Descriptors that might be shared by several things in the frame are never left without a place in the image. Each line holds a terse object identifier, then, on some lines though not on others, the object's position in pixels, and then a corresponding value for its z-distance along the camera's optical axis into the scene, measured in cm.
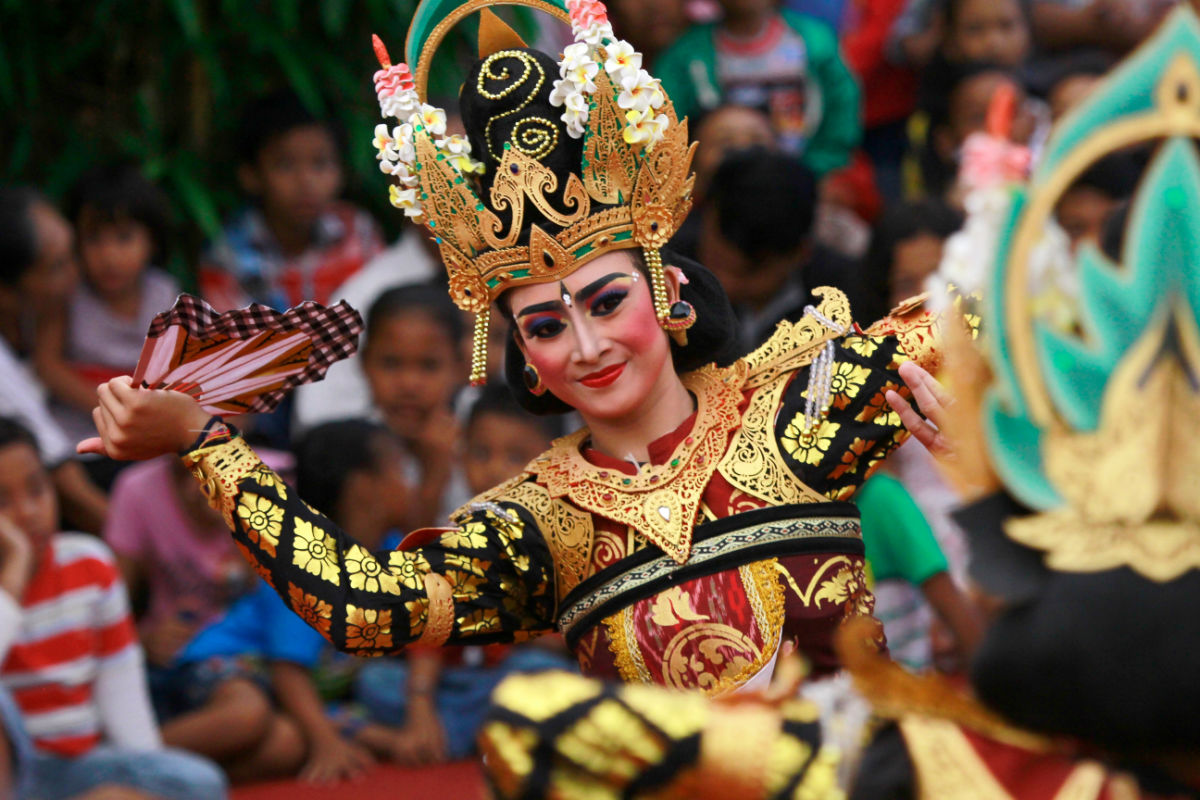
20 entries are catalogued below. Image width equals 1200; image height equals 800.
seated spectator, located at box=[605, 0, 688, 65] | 1250
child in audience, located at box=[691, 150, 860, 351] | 1041
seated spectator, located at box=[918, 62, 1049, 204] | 1168
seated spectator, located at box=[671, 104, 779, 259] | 1122
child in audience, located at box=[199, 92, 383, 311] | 1110
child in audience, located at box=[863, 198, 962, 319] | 938
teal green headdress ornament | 335
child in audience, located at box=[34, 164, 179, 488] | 1009
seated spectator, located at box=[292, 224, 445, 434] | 1058
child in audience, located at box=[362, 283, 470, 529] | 1021
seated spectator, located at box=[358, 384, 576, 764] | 924
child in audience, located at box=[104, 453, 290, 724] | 937
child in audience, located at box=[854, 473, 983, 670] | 855
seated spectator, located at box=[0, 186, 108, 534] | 973
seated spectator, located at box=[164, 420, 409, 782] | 902
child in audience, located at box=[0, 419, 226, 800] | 823
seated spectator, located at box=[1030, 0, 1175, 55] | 1332
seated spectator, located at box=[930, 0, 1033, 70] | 1253
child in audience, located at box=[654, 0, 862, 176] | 1220
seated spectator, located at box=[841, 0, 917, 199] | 1326
